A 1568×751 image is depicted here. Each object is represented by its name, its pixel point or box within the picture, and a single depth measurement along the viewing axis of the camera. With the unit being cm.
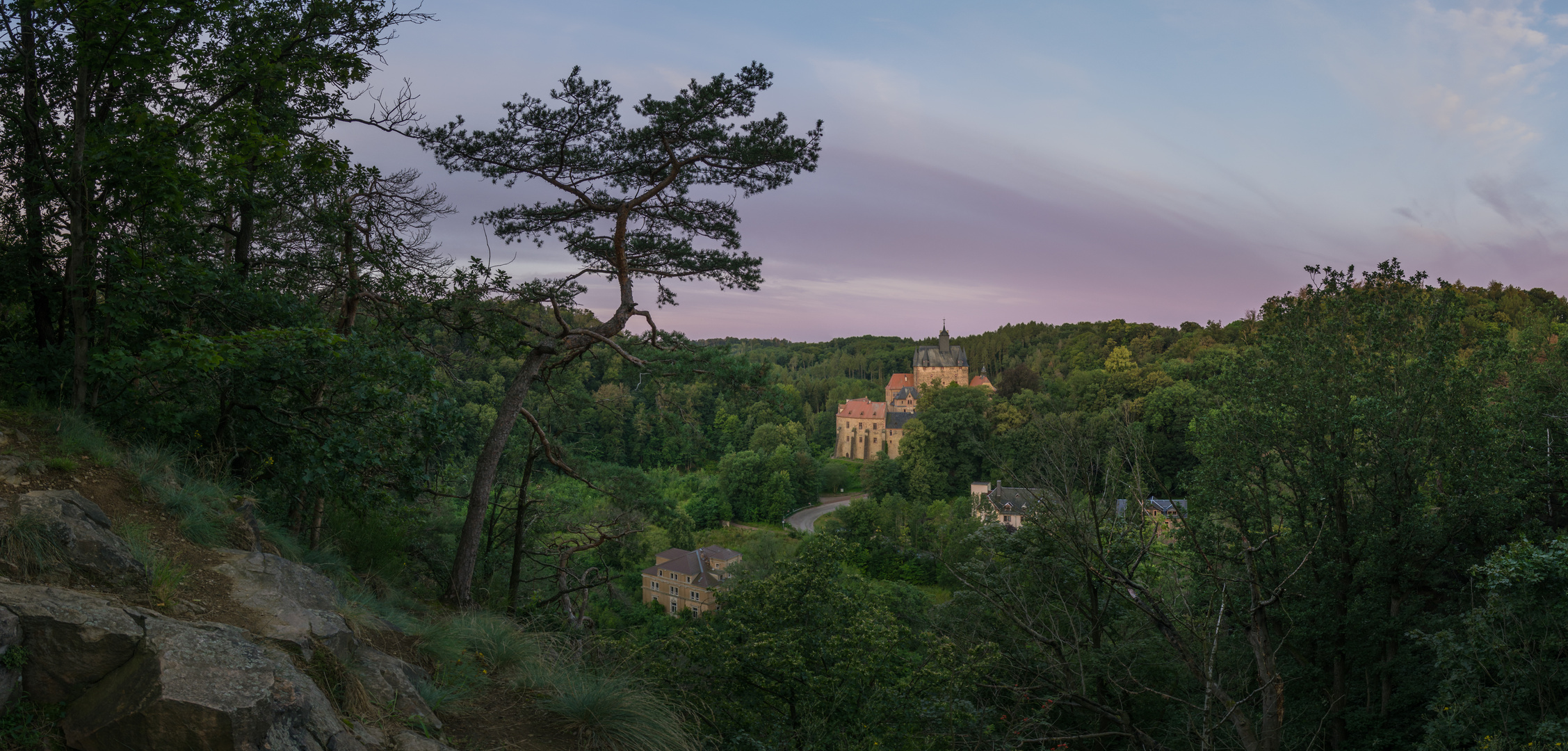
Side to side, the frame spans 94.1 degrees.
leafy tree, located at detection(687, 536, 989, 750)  748
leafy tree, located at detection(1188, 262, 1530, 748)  1095
